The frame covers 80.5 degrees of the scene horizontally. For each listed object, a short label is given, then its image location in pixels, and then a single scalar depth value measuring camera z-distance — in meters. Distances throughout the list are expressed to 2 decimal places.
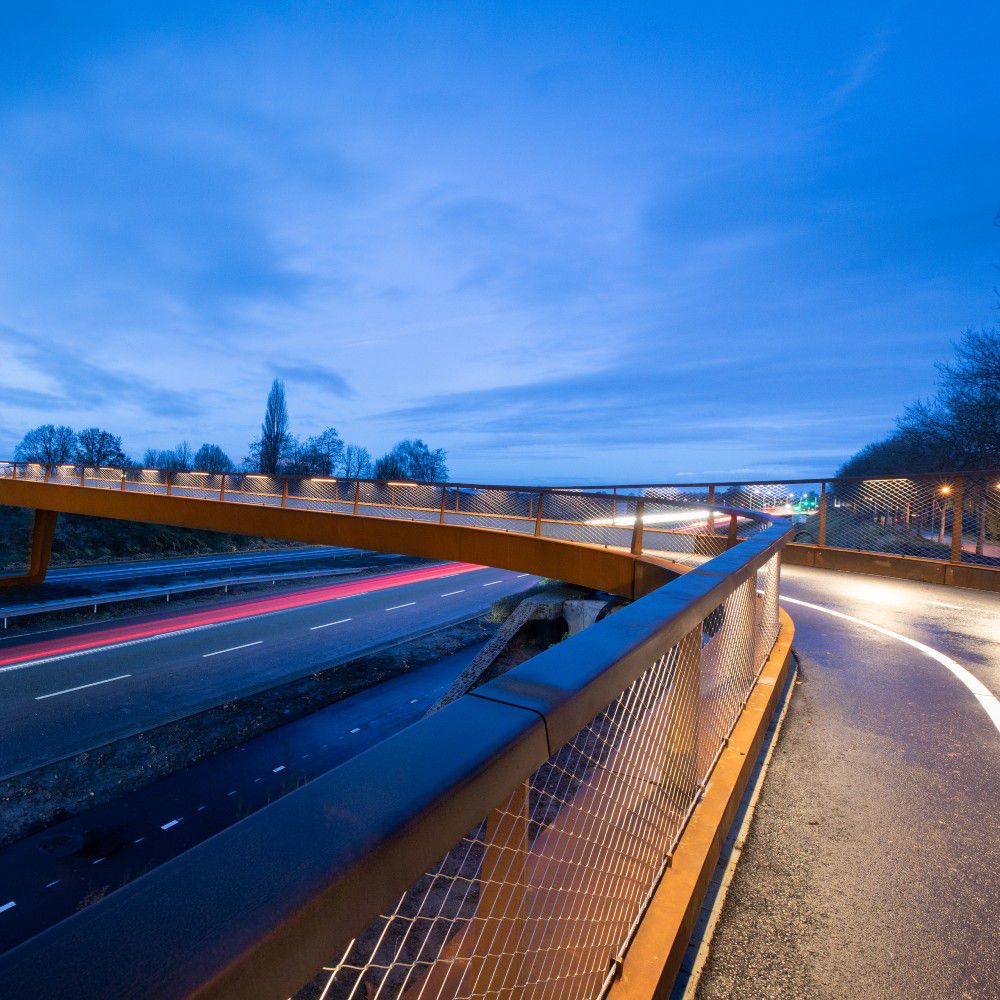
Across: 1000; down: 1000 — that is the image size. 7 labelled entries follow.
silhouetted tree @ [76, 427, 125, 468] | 82.38
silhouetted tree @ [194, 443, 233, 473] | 108.83
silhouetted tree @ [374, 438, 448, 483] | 93.31
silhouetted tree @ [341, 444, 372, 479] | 95.03
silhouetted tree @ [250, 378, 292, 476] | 72.38
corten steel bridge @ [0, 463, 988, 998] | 0.63
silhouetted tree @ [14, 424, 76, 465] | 88.25
